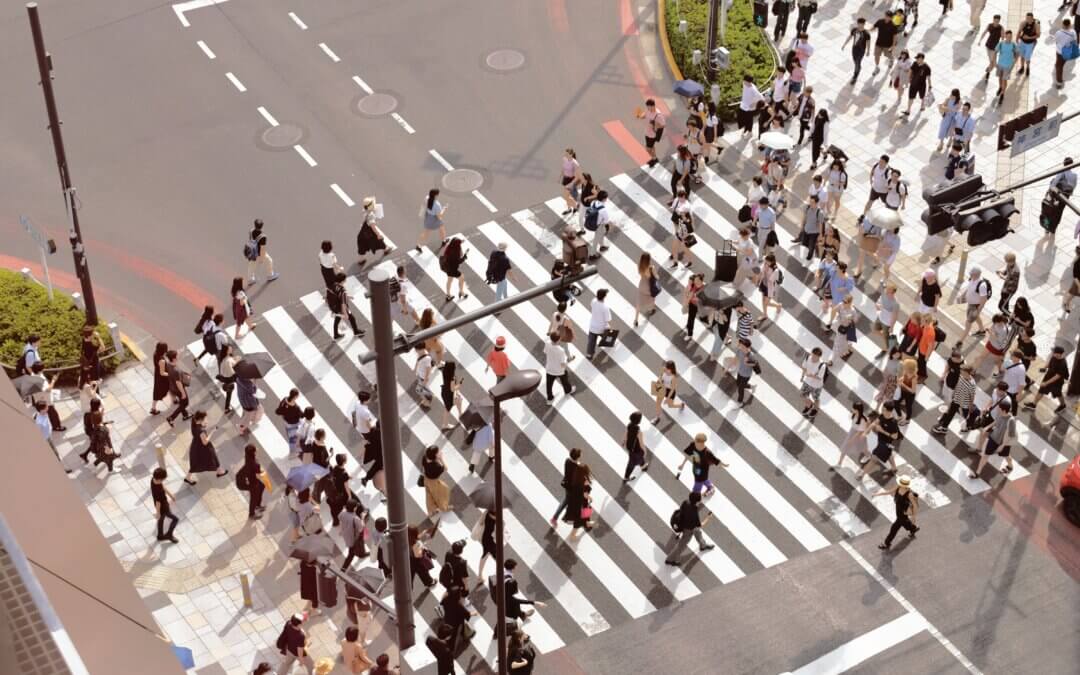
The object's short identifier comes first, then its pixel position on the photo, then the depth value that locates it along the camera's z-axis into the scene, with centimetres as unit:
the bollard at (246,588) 2273
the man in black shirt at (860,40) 3325
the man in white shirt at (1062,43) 3372
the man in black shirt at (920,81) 3231
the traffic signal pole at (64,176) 2420
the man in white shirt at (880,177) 2961
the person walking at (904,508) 2302
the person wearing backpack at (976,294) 2723
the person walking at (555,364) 2600
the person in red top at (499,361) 2589
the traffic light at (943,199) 2148
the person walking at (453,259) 2783
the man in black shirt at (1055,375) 2567
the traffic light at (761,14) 3444
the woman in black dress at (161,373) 2534
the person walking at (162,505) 2317
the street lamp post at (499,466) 1541
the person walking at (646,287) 2722
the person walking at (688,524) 2341
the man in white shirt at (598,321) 2661
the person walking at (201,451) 2406
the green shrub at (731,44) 3356
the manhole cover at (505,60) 3456
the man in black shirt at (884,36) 3409
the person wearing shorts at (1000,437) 2452
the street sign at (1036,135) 2412
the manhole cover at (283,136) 3222
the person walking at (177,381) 2541
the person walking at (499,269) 2753
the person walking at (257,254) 2811
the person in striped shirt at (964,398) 2506
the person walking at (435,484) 2350
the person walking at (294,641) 2133
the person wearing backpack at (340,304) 2728
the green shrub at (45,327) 2670
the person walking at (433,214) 2861
